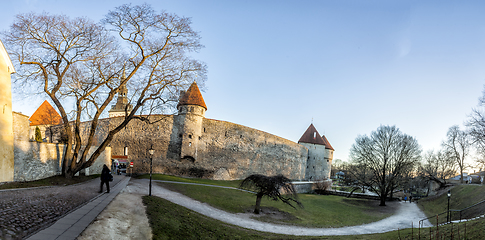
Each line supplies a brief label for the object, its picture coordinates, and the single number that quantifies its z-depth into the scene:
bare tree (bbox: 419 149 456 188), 47.28
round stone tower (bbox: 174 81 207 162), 28.97
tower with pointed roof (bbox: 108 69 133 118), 51.06
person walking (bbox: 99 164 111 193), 12.61
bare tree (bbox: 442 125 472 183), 35.69
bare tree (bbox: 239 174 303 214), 18.47
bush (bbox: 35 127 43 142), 25.95
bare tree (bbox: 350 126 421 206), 29.58
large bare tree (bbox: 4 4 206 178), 16.20
